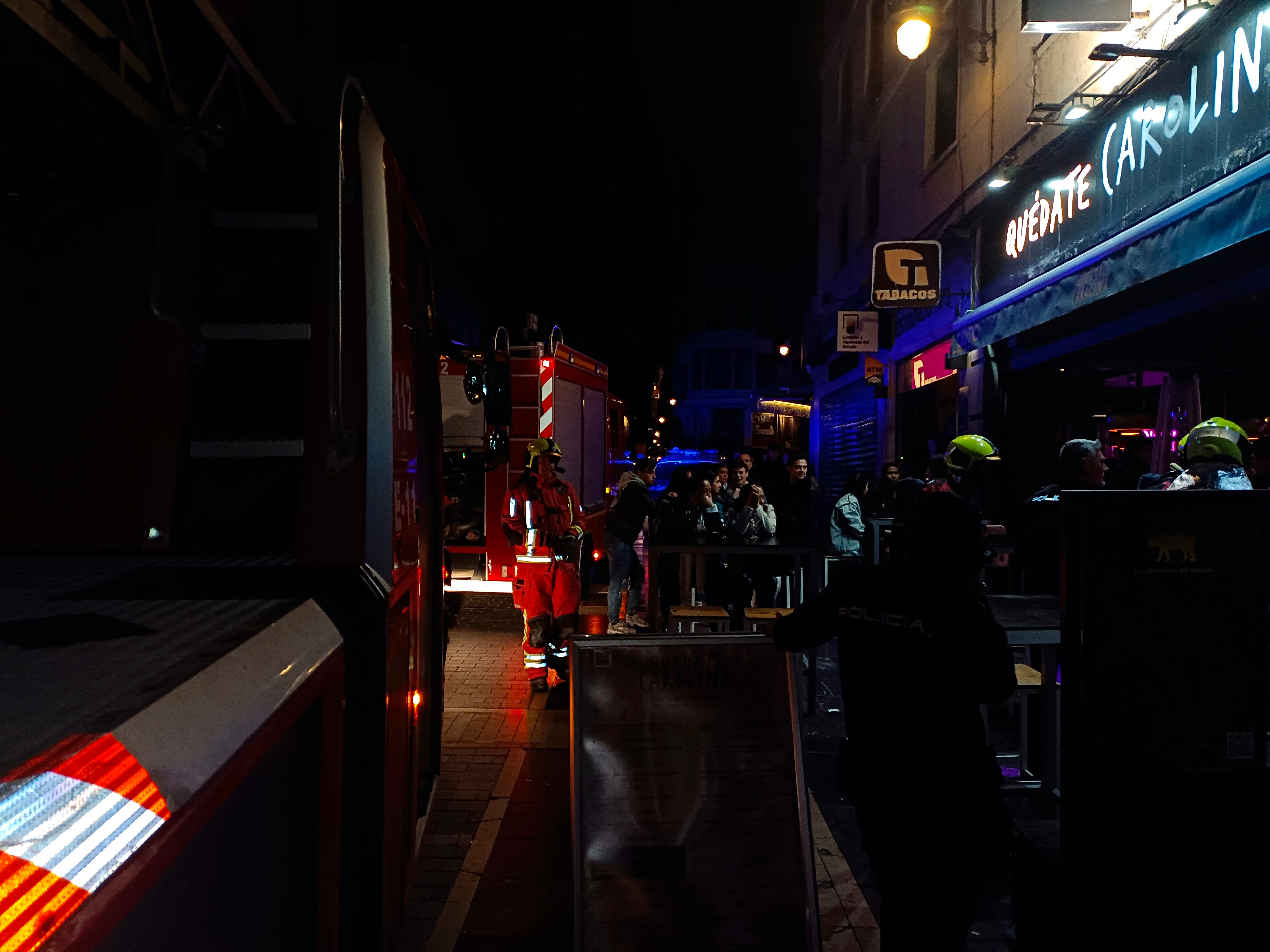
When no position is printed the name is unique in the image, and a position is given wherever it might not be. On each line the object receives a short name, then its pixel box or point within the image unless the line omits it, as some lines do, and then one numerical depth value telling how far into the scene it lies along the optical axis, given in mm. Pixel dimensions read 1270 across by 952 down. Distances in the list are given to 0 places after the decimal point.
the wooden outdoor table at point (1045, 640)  4422
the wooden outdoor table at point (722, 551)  5652
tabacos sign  11812
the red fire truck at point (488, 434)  8289
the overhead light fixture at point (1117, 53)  6645
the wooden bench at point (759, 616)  5906
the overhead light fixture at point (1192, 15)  6355
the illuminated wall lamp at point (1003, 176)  9641
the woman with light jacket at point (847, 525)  9617
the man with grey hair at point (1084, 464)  5320
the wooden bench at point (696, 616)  5691
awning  5340
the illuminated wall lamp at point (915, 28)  9617
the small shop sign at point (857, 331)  15516
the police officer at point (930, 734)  2502
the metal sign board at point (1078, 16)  7383
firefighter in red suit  7016
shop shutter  18297
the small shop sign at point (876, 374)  16188
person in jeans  8859
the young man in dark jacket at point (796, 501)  11383
